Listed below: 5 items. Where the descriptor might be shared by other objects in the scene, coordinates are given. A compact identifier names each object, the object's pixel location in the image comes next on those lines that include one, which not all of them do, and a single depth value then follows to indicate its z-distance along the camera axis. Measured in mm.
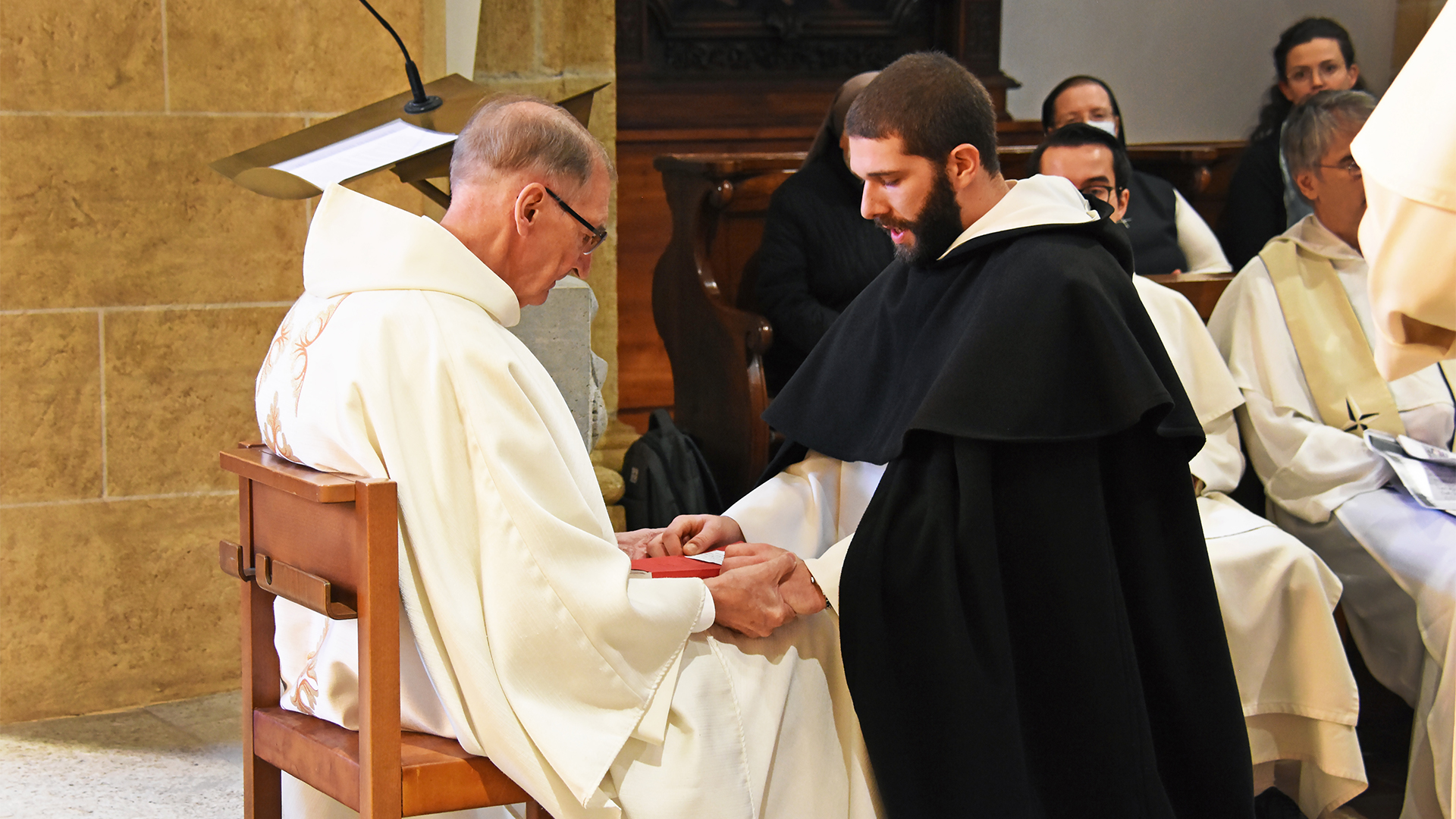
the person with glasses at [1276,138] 4883
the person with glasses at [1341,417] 3291
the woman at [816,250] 4211
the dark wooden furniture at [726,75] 6668
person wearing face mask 4730
